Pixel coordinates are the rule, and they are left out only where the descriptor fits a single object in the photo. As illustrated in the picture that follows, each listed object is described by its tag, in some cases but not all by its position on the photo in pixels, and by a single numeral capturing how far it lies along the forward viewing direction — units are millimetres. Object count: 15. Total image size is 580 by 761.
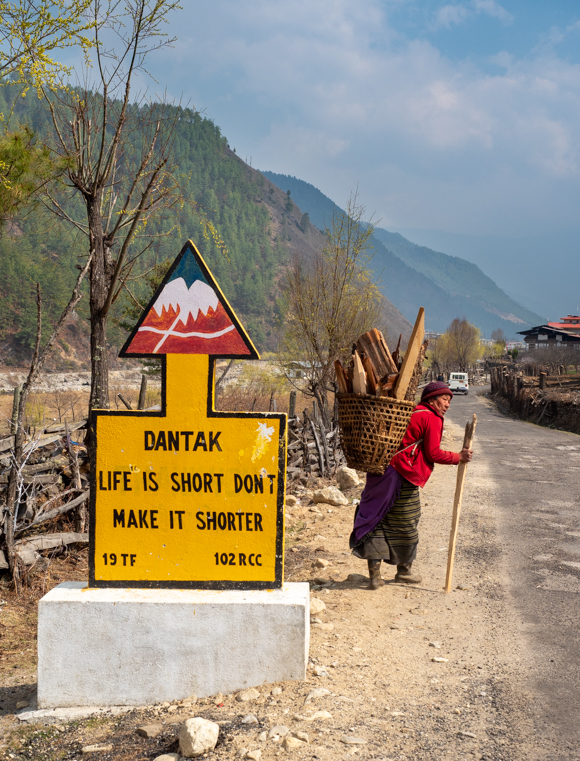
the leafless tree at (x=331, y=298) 14609
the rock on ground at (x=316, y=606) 4758
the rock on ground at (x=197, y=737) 2887
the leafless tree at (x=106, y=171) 7262
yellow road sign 3648
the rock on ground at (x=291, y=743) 2961
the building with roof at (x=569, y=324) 85669
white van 46312
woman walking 5066
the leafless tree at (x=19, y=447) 5402
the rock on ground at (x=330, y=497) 9367
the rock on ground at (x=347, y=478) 10906
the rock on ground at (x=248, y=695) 3451
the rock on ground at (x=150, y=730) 3168
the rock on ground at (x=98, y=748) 3078
